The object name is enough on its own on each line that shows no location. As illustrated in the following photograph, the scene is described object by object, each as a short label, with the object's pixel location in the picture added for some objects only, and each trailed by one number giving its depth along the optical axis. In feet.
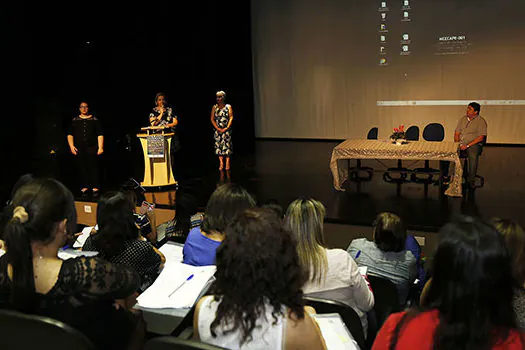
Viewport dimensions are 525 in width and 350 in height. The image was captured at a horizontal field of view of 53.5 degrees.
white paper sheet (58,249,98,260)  7.59
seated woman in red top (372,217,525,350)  4.54
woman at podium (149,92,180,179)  21.86
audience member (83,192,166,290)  8.06
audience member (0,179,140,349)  5.57
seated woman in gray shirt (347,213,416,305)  9.63
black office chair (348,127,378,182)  23.16
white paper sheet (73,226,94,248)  10.78
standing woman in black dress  20.17
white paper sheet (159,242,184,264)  9.16
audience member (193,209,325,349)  5.11
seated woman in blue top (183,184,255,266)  8.30
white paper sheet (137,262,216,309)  6.82
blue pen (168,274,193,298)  7.04
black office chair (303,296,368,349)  6.65
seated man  21.06
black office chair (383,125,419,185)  22.31
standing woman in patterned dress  25.08
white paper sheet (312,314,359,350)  5.89
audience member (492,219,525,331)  6.84
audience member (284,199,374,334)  7.59
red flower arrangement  21.94
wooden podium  21.61
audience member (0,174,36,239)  7.60
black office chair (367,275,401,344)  8.35
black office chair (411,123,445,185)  21.65
